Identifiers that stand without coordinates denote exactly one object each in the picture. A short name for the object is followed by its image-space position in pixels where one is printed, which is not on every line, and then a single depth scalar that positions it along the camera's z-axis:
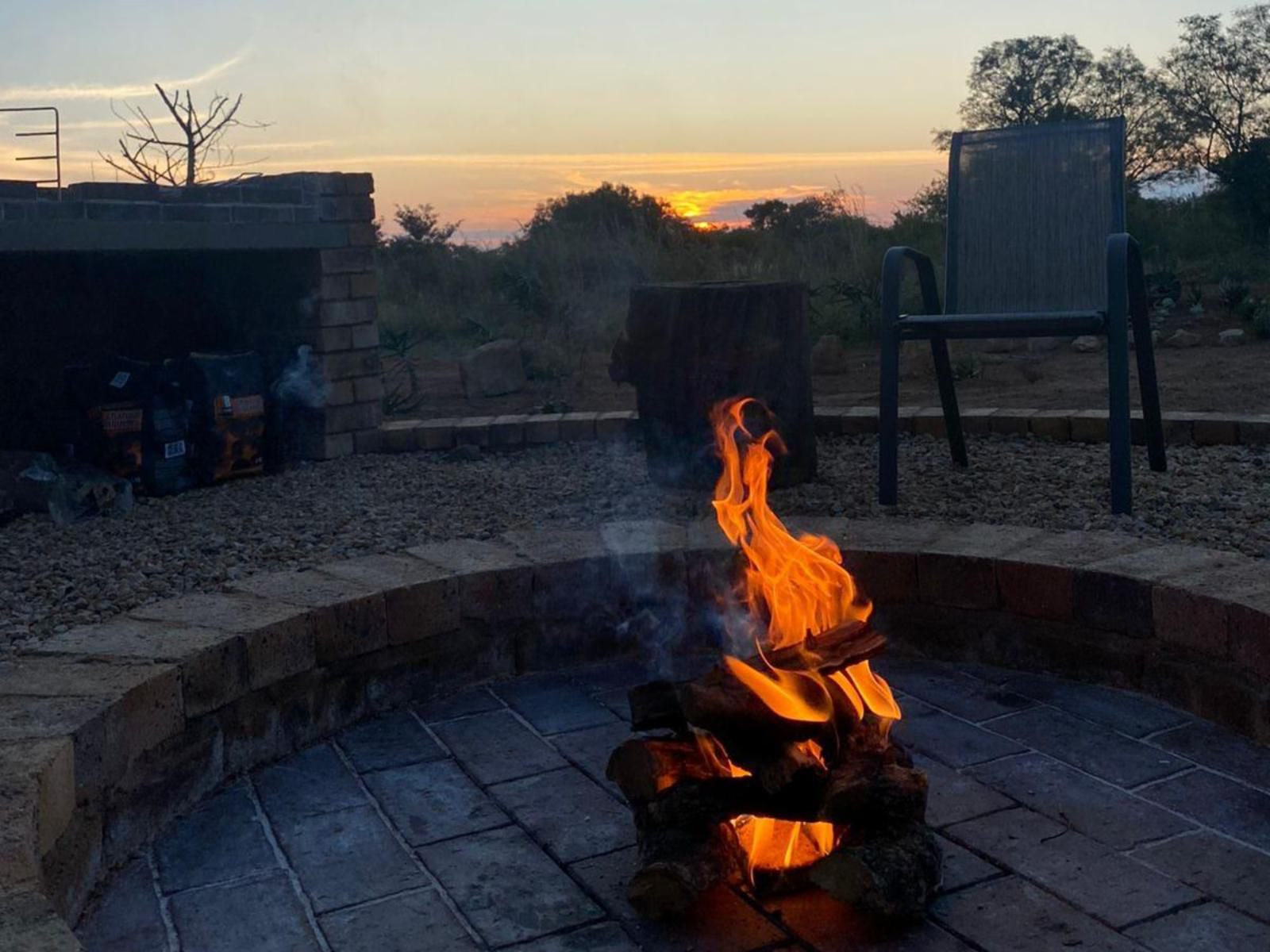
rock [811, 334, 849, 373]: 9.16
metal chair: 4.40
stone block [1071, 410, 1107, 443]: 5.65
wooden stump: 4.80
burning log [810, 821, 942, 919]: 2.03
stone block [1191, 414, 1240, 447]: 5.46
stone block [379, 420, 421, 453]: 6.48
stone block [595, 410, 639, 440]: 6.46
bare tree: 9.76
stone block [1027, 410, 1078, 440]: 5.75
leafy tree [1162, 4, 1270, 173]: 23.59
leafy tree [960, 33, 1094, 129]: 27.06
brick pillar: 6.14
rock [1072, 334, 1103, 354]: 9.45
